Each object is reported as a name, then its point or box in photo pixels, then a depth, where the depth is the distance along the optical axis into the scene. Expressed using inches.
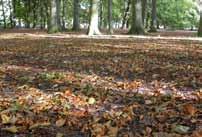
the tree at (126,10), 1206.0
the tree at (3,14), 1100.0
